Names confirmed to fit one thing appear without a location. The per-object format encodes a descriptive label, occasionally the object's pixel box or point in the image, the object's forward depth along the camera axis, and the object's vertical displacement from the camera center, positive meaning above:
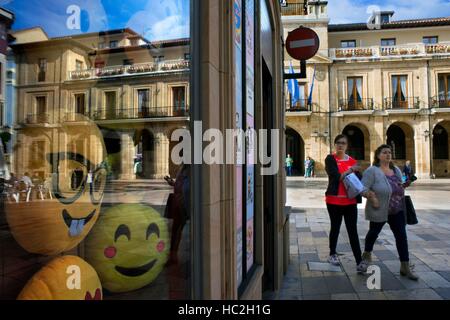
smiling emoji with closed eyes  1.86 -0.40
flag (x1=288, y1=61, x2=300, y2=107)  26.13 +5.95
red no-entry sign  5.30 +1.86
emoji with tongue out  1.44 -0.07
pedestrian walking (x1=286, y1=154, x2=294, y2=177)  27.33 +0.45
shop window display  1.43 +0.02
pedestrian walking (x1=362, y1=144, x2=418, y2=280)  4.44 -0.45
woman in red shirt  4.78 -0.40
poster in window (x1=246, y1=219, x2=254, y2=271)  2.79 -0.58
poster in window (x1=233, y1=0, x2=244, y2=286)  2.36 +0.31
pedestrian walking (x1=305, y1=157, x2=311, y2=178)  27.59 +0.21
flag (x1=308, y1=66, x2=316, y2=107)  29.35 +6.01
